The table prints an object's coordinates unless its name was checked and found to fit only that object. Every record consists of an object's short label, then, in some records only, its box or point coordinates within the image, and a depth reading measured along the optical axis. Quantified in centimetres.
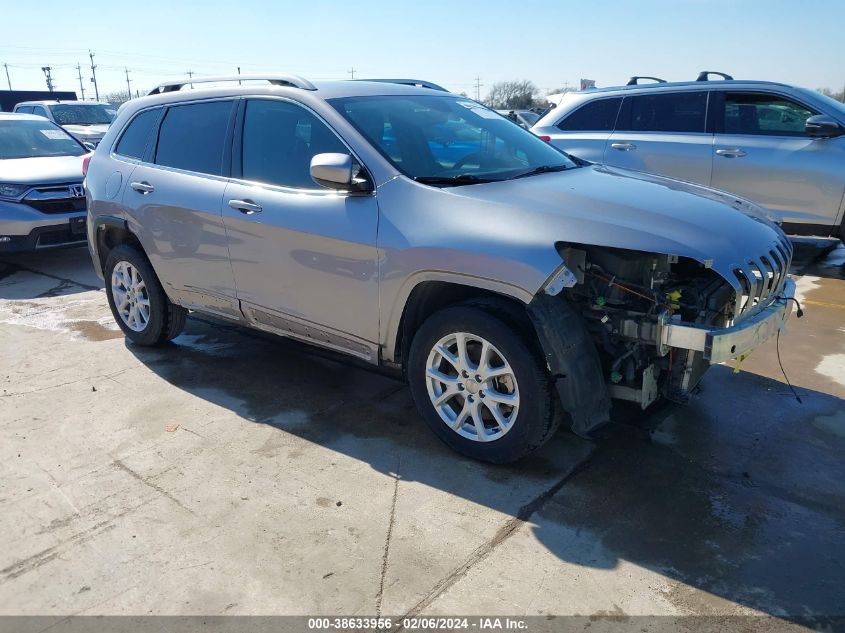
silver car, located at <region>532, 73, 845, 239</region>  696
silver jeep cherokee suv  312
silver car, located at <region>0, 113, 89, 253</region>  769
